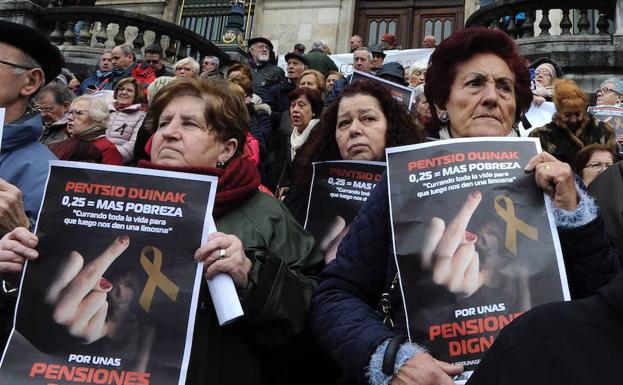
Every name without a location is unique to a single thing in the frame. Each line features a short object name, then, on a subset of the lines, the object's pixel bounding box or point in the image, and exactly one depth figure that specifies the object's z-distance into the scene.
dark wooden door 16.97
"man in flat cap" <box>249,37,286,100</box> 9.58
